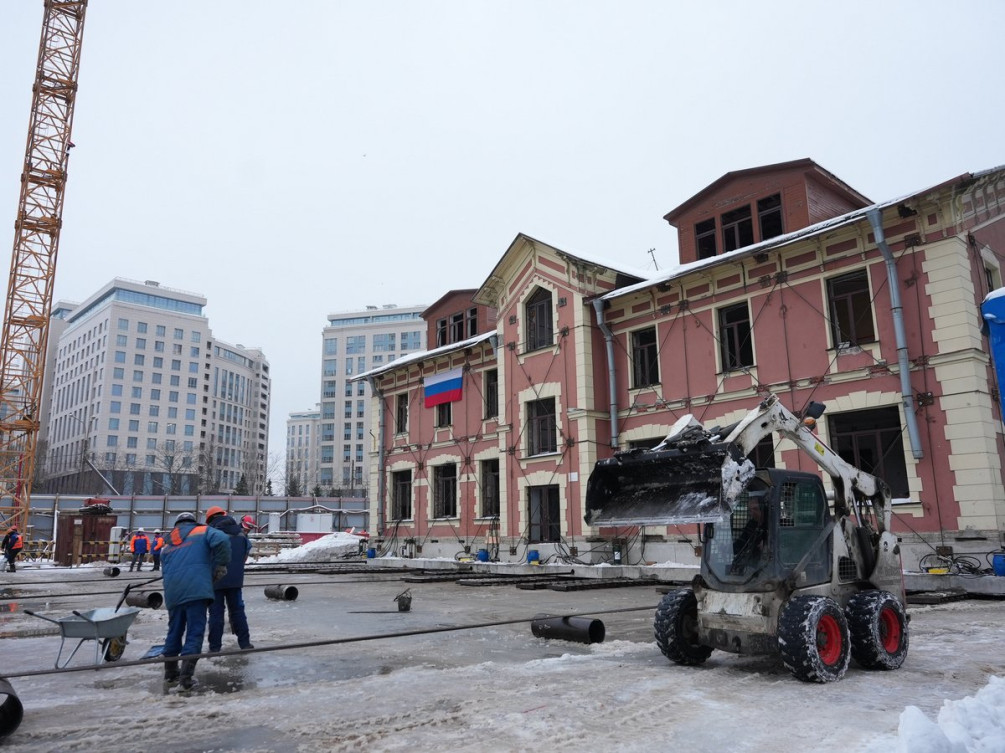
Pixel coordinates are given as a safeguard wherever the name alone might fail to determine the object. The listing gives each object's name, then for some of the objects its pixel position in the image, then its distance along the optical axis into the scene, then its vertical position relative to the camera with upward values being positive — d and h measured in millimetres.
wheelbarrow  7559 -1010
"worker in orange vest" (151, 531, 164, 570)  29608 -1088
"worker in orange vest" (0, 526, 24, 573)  27859 -648
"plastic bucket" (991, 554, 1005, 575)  14617 -1246
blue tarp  6094 +1473
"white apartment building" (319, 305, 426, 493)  135875 +27387
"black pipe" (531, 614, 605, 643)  9648 -1523
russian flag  29494 +5081
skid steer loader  7172 -466
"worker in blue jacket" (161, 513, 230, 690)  7699 -584
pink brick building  16453 +4034
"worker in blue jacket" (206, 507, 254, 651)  9133 -926
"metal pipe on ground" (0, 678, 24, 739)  5730 -1407
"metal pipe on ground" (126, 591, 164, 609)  13727 -1425
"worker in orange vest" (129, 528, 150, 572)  28688 -867
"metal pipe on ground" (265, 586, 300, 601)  16203 -1593
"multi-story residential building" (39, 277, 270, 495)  106688 +20530
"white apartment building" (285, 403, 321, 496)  114750 +13669
